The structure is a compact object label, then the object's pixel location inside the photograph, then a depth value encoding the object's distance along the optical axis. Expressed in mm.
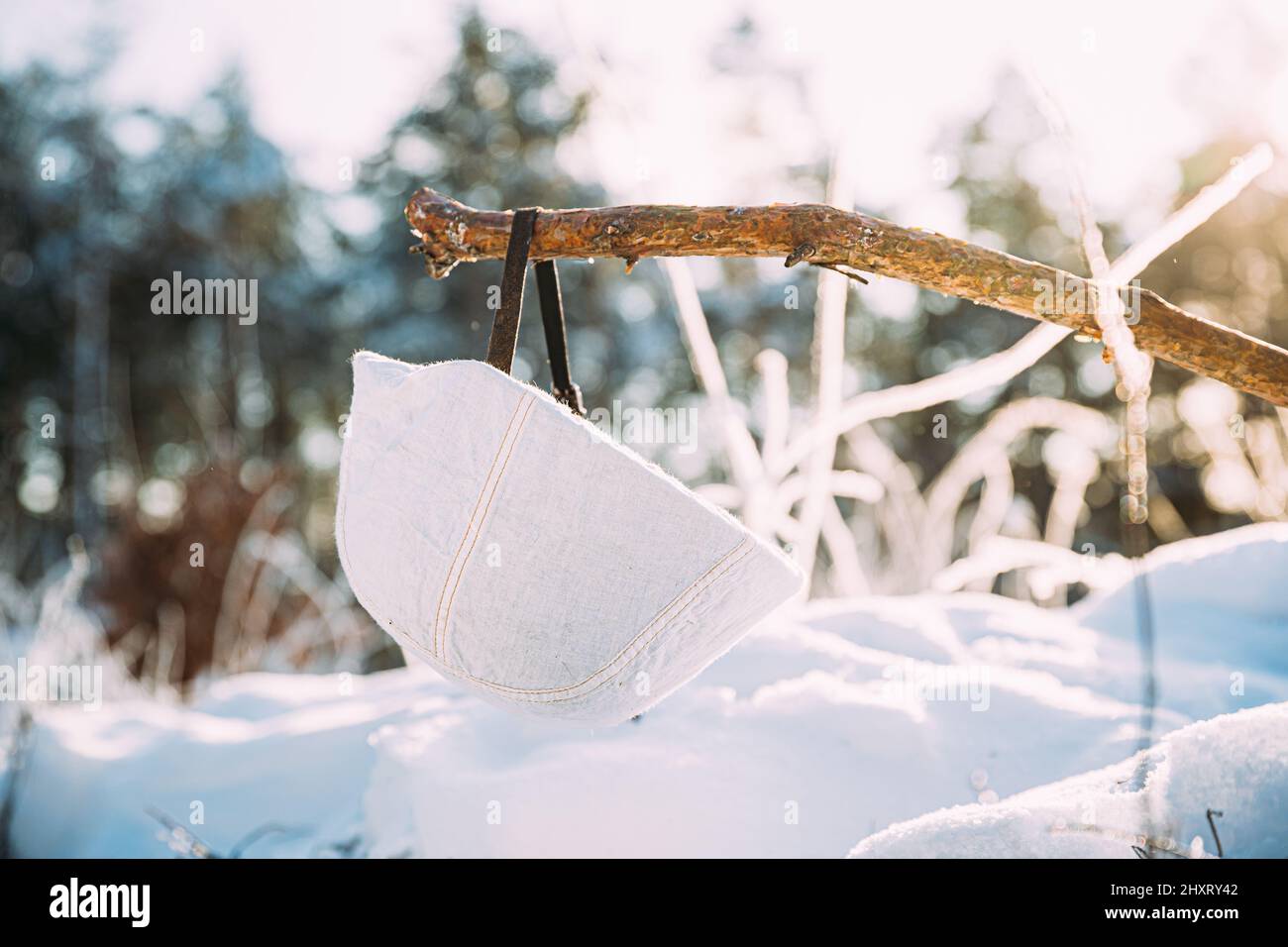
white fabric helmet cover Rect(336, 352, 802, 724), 641
